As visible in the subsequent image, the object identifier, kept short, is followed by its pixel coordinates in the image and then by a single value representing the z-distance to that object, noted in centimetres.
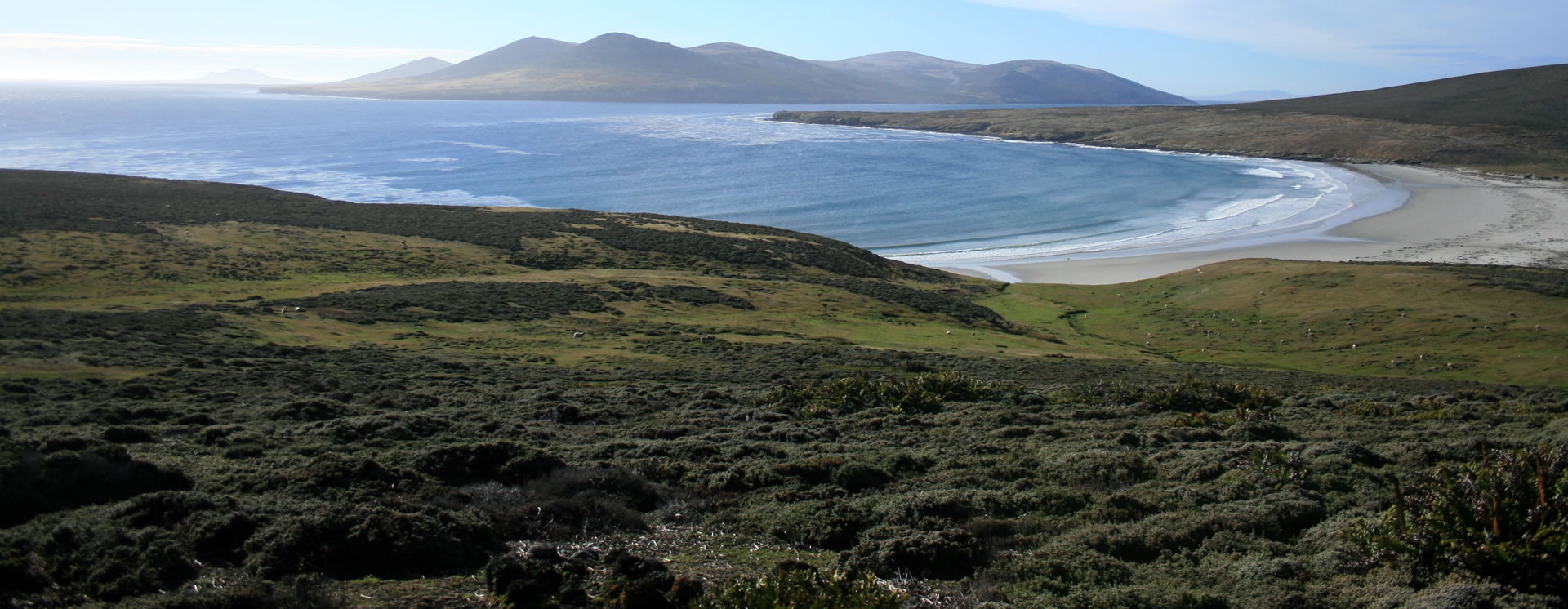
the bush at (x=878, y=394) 1551
